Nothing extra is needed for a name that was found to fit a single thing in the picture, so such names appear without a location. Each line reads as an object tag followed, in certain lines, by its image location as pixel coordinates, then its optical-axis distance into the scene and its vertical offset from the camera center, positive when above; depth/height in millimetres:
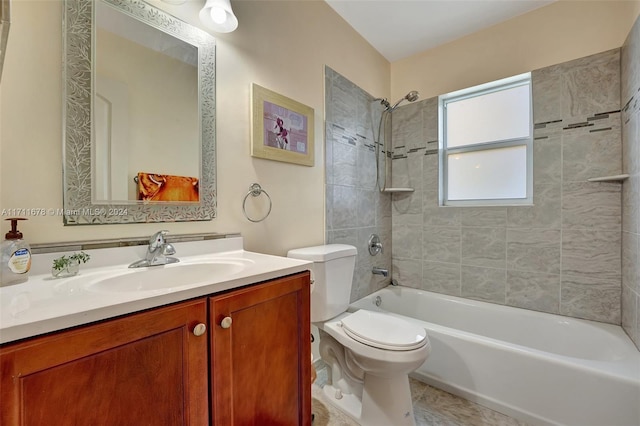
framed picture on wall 1439 +489
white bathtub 1226 -841
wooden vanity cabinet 490 -359
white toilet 1270 -663
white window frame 2062 +558
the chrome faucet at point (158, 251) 997 -150
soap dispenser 732 -130
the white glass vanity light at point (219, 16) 1175 +879
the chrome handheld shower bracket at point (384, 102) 2410 +995
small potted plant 815 -165
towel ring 1406 +101
